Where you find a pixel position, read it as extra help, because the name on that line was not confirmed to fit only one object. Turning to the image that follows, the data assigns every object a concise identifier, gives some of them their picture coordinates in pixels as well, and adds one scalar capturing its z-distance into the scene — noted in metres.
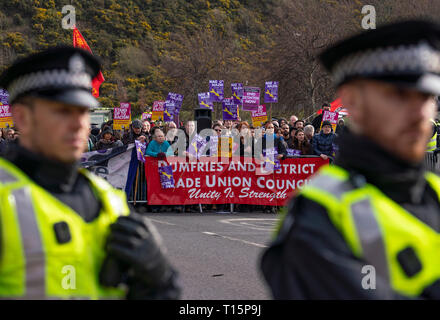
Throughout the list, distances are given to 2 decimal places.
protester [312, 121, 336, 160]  15.98
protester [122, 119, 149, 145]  17.25
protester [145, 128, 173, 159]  15.65
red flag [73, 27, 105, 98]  20.98
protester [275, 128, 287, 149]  17.71
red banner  15.83
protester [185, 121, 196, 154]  16.36
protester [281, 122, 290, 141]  18.14
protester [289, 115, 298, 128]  19.88
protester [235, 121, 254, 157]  15.84
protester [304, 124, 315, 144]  16.97
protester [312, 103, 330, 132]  21.60
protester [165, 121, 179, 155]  16.20
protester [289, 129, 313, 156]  16.31
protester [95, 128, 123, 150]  16.41
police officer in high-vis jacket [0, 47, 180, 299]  2.49
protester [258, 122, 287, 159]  15.84
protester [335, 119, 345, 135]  20.57
